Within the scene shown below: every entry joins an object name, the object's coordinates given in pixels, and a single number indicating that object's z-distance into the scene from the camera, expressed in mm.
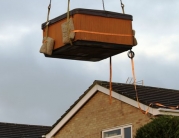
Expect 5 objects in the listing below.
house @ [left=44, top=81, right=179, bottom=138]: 22375
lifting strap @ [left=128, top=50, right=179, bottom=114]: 21578
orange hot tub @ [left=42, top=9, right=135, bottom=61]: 14594
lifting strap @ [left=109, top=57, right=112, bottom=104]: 16352
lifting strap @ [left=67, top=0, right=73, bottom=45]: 14538
